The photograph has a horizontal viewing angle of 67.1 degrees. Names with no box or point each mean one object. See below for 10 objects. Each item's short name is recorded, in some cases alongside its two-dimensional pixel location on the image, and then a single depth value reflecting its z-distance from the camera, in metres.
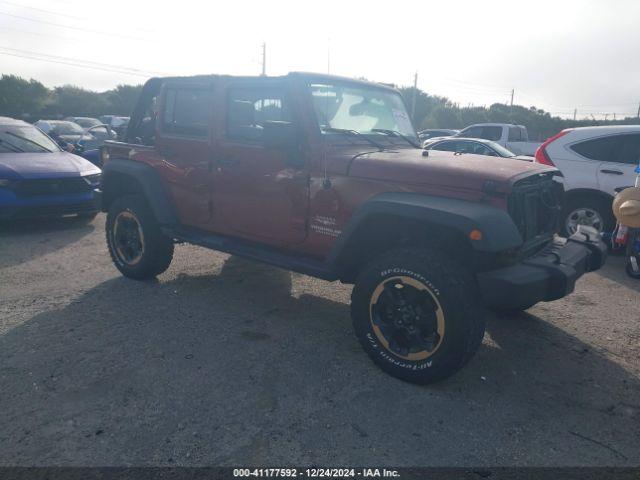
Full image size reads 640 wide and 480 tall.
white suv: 6.70
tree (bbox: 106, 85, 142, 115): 46.84
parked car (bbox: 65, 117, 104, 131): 26.64
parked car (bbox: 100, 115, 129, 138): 29.48
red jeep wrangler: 3.06
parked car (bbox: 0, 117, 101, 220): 6.96
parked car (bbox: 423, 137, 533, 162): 9.55
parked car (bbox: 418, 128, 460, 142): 20.28
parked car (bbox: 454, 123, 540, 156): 14.38
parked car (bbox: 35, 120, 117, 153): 15.05
